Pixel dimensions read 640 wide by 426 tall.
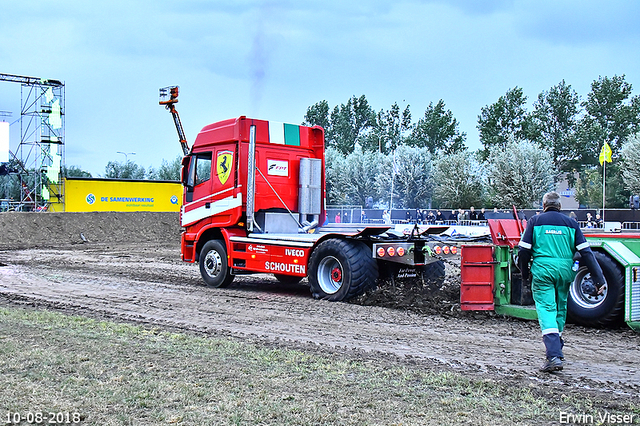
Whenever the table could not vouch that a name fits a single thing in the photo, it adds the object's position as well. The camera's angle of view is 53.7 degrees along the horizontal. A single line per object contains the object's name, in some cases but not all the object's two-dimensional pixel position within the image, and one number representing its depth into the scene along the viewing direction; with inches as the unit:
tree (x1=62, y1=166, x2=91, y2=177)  3449.3
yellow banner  1501.0
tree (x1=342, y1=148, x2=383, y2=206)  2564.0
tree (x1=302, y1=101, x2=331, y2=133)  2908.5
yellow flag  1649.9
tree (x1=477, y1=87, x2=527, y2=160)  2787.9
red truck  410.3
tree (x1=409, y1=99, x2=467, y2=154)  2898.6
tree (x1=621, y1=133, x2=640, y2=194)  1973.4
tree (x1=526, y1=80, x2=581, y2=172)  2773.1
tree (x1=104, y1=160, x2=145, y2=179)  3353.8
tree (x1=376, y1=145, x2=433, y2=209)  2434.8
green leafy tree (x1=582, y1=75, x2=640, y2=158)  2699.3
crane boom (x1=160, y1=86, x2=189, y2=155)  634.6
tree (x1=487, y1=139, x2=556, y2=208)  2133.4
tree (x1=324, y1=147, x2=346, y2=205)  2605.8
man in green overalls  236.5
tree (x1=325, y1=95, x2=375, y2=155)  2974.9
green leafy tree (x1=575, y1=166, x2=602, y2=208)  2422.5
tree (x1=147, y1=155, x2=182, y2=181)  3253.0
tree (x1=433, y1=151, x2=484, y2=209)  2289.2
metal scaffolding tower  1680.6
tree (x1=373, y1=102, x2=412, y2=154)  3004.4
